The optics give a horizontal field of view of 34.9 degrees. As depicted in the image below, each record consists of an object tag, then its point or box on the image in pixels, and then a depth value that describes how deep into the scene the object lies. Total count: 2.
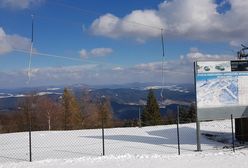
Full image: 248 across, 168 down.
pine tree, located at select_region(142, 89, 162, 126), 58.08
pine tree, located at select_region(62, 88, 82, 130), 54.91
